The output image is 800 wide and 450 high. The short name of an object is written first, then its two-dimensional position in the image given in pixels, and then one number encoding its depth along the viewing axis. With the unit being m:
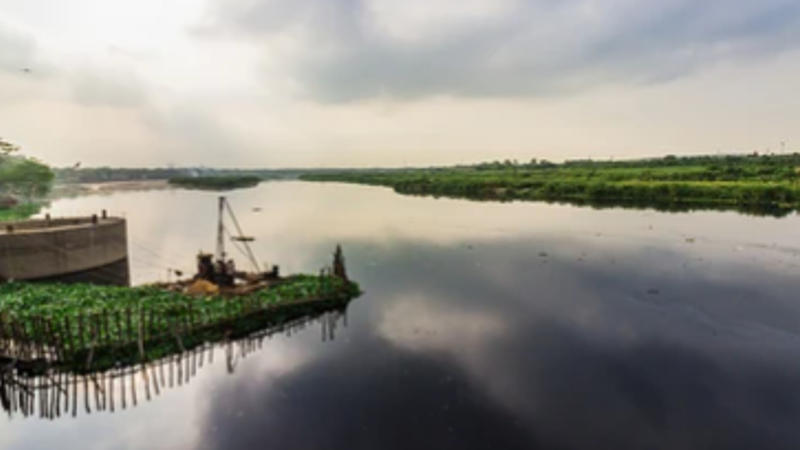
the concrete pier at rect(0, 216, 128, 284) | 26.81
